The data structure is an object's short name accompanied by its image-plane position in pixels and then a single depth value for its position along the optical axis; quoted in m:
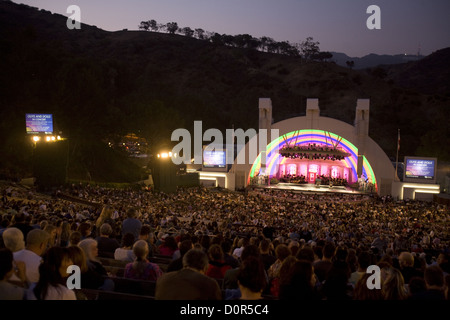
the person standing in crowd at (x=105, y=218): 9.92
